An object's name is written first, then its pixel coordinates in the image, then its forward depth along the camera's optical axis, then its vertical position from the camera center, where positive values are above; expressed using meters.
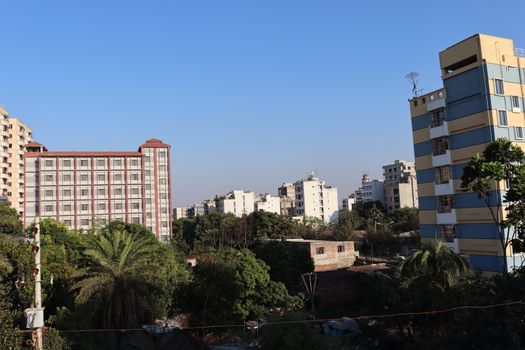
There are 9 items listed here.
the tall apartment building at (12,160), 71.31 +12.82
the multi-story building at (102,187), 65.44 +7.18
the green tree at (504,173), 20.36 +2.03
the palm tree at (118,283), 18.28 -1.99
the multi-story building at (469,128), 27.69 +5.74
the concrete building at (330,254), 38.47 -2.63
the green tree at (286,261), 30.81 -2.40
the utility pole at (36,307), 11.48 -1.77
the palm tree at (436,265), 19.77 -2.04
